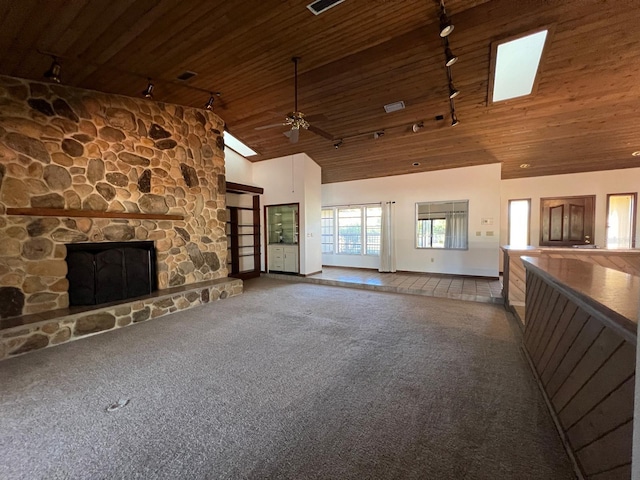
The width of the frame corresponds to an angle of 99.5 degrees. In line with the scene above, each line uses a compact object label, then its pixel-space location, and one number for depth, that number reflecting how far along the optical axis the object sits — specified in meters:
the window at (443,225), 6.69
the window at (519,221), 7.11
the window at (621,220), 6.35
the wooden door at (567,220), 6.56
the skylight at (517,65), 3.41
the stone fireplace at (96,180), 3.38
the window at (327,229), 8.57
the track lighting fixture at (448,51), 2.67
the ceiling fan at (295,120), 3.77
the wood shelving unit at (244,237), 6.97
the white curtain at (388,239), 7.41
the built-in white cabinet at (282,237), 7.19
